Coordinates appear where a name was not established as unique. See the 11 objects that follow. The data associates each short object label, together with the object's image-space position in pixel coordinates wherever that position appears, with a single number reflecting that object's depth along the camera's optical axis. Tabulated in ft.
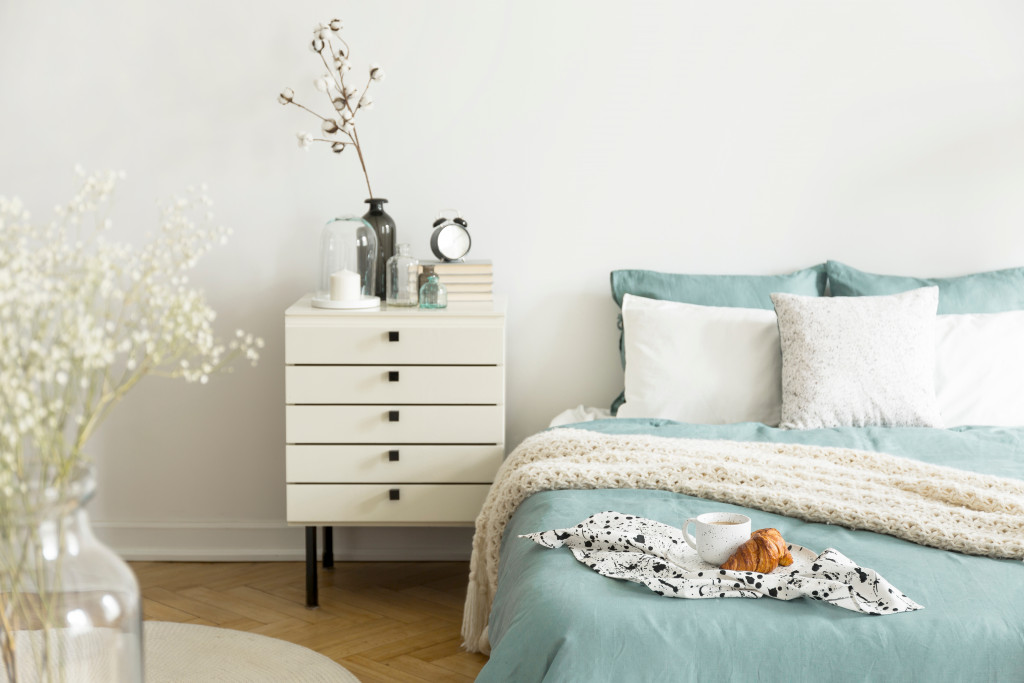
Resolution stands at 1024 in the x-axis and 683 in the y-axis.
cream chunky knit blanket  5.66
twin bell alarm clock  9.25
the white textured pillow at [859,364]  8.31
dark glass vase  9.36
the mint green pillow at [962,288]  9.39
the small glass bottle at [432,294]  8.84
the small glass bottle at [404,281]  9.00
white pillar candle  8.70
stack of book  9.18
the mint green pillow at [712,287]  9.53
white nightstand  8.48
